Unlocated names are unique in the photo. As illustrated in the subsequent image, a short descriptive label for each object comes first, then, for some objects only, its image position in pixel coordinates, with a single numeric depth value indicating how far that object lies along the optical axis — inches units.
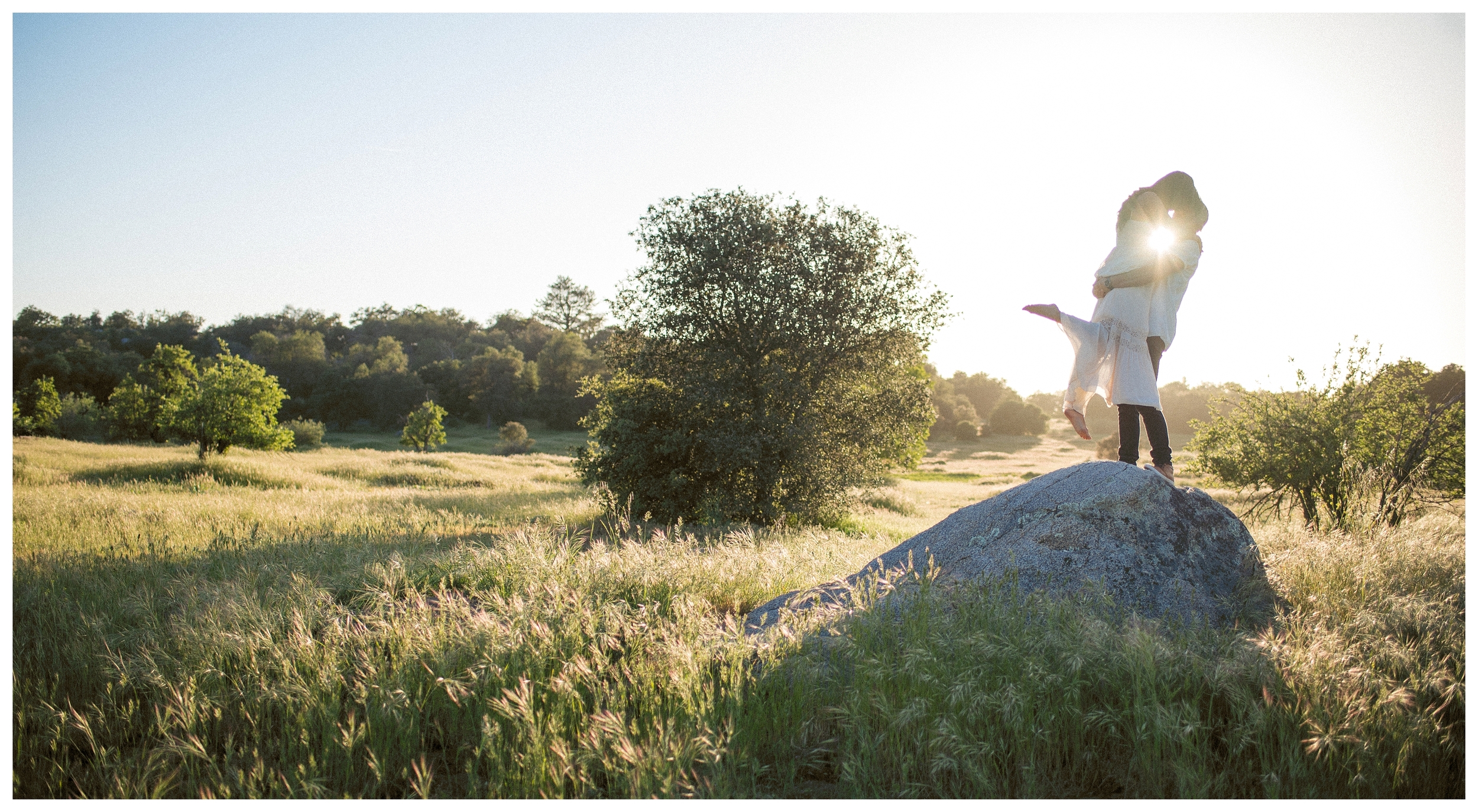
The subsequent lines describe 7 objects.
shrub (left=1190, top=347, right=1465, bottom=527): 293.1
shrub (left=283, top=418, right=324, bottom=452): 1644.9
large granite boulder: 186.5
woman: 215.6
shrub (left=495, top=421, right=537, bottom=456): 1985.7
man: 215.5
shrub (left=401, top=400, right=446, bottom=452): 1690.5
